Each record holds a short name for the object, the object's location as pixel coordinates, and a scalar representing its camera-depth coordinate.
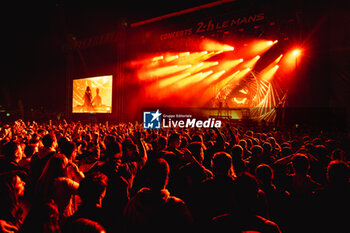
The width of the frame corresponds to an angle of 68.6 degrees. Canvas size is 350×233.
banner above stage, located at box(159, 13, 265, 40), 14.26
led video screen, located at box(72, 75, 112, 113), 22.67
